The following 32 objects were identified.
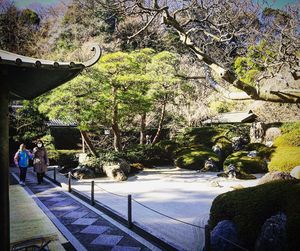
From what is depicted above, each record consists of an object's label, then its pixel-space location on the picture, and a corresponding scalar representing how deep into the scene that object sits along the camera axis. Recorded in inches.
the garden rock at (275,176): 348.3
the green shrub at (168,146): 726.5
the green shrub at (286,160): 498.9
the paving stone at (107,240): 202.2
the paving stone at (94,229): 225.3
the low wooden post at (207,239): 148.4
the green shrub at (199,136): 790.2
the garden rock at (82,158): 581.8
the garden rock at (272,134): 733.3
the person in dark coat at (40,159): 441.4
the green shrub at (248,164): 532.5
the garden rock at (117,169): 482.6
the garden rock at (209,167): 583.4
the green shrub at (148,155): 639.4
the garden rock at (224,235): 165.9
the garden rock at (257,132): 786.2
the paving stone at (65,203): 312.5
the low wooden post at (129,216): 232.4
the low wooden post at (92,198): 308.8
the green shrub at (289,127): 698.5
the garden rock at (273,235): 143.8
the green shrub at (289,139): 631.8
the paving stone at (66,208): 294.5
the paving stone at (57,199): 336.5
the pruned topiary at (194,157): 609.9
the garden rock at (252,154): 605.7
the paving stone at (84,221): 247.9
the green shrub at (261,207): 143.4
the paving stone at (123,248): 191.0
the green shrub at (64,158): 642.8
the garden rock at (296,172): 399.2
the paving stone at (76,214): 269.2
